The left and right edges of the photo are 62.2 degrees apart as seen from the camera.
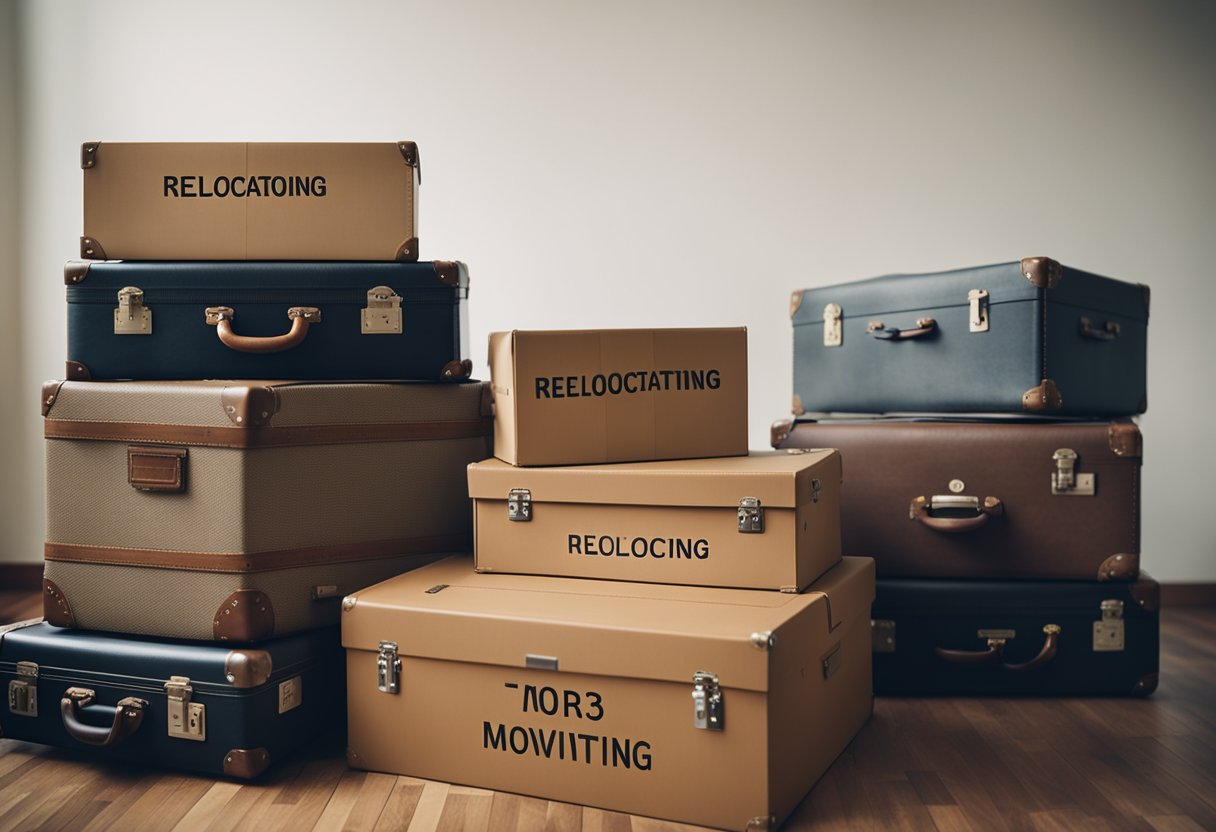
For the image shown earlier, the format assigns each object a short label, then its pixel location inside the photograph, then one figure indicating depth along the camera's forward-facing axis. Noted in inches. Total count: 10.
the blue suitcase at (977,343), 87.8
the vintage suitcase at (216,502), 72.9
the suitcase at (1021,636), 88.6
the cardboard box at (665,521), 71.3
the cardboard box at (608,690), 62.1
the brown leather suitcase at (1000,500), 88.1
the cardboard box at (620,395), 77.1
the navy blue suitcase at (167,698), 70.7
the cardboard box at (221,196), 81.7
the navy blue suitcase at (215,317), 80.5
